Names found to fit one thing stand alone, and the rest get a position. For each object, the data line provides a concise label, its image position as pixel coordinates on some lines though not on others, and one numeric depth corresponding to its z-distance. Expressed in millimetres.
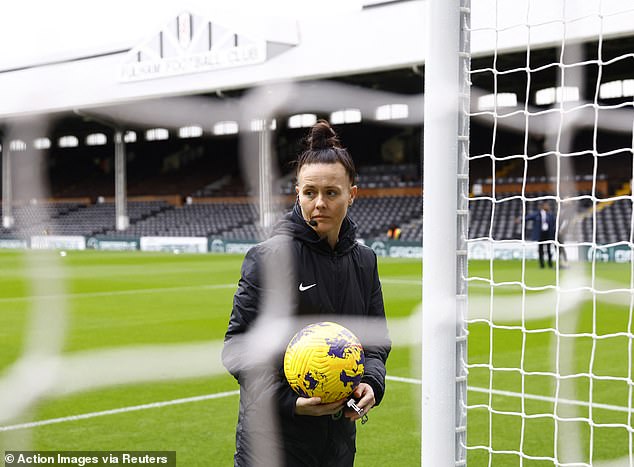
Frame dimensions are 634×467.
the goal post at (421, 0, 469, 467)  2439
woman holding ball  2195
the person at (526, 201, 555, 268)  15498
